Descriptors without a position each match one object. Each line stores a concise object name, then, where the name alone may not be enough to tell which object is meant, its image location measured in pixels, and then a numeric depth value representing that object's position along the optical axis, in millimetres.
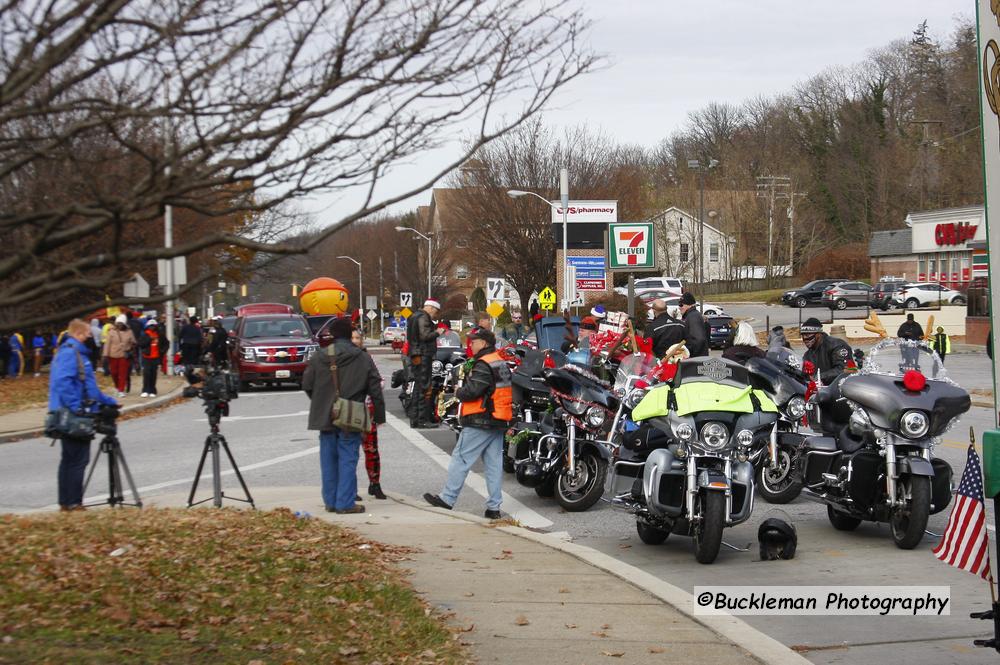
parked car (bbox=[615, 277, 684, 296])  62719
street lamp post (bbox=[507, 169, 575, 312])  34406
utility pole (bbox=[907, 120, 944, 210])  74869
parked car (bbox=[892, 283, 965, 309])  57812
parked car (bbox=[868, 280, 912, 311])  59250
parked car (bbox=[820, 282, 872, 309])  63062
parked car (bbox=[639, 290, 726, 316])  50441
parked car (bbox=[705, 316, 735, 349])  44906
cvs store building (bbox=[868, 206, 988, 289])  60906
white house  77938
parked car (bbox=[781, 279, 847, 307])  66875
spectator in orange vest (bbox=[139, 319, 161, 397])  26578
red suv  29188
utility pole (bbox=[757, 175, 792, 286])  78375
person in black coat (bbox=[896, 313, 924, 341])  27841
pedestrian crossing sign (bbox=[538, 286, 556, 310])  34875
